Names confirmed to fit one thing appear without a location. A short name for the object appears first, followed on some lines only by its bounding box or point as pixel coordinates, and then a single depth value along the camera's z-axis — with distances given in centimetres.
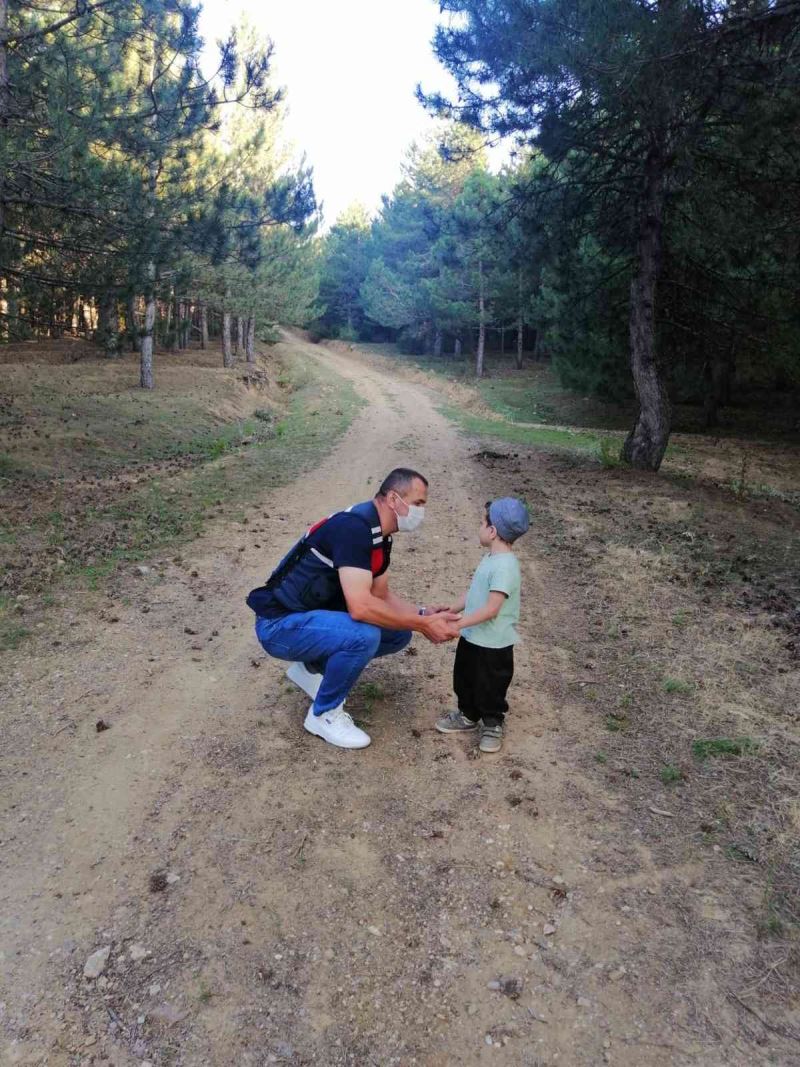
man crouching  366
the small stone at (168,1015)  229
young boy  369
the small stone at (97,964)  246
